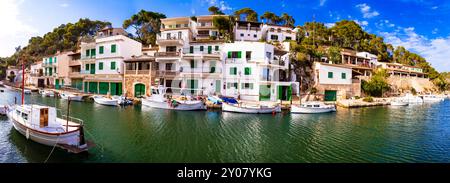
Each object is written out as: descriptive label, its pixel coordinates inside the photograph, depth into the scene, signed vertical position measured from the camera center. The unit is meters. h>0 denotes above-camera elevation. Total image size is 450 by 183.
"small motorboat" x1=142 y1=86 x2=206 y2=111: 23.94 -1.56
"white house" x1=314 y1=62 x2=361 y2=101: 34.00 +1.61
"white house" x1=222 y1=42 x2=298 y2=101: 30.16 +2.45
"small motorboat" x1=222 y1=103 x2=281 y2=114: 23.14 -2.06
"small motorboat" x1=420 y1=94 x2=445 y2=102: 45.84 -1.16
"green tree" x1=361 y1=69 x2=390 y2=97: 37.62 +1.14
